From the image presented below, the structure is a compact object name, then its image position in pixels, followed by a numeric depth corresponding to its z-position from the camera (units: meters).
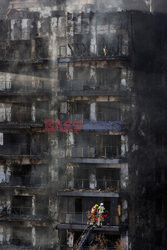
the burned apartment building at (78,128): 27.78
